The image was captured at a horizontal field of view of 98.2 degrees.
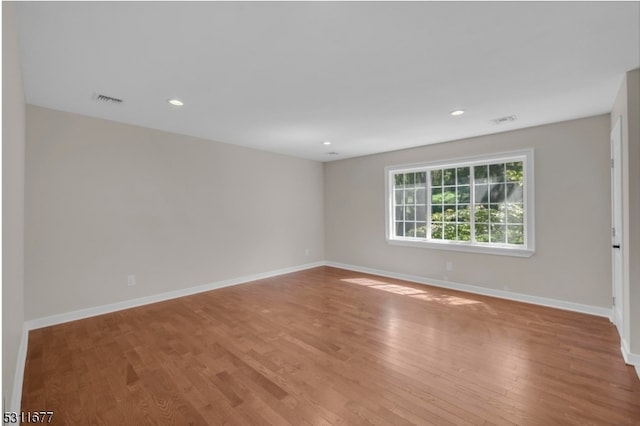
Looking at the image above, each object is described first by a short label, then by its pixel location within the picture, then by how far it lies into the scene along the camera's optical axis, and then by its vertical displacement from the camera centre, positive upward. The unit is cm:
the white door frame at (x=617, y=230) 259 -17
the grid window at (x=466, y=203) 392 +18
